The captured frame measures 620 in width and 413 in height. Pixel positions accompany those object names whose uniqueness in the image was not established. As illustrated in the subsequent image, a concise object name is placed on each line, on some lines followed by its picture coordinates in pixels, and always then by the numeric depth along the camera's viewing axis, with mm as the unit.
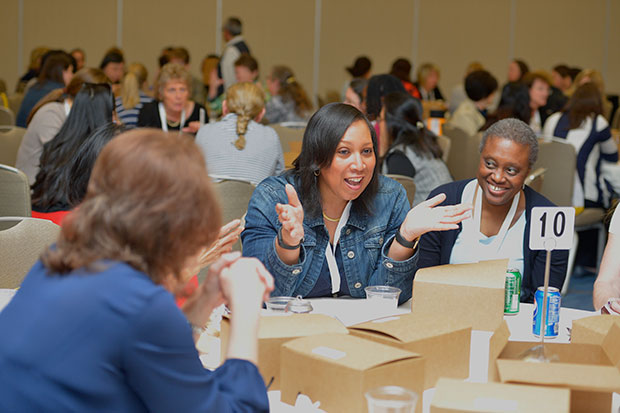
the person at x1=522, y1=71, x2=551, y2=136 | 7652
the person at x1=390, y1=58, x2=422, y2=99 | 8203
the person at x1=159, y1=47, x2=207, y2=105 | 9039
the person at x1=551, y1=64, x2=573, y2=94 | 10172
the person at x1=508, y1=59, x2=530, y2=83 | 9797
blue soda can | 2043
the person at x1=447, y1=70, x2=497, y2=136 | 7203
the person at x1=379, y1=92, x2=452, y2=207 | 4359
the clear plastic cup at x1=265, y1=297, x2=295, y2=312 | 2074
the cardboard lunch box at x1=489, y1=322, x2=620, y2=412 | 1421
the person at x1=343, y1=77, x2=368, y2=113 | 5645
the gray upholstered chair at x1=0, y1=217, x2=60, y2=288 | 2373
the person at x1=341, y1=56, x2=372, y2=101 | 9203
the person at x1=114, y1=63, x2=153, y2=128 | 5957
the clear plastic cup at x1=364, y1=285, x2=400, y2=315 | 2225
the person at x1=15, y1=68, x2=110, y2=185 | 4551
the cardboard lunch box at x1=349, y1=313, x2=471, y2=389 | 1676
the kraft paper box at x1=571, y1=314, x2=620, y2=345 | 1860
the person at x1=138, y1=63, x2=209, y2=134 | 5707
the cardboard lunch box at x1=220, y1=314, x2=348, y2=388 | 1649
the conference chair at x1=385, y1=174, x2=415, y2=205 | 3775
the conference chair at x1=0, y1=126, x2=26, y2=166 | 4851
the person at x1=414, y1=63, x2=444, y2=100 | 10625
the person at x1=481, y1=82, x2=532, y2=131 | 5909
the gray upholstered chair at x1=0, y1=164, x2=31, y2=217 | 3289
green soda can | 2232
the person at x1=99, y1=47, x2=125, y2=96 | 8156
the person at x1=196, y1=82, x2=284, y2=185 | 4383
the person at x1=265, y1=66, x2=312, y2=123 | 6773
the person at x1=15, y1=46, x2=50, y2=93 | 8852
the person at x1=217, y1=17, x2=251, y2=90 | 8633
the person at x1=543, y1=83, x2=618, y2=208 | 5434
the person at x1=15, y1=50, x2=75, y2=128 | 6227
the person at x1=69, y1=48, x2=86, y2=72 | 9555
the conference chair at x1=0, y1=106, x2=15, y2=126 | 6172
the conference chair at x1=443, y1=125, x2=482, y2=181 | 5738
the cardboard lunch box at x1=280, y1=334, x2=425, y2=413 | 1455
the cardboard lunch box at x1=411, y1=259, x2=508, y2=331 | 2082
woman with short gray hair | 2627
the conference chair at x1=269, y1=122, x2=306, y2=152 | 5654
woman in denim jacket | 2416
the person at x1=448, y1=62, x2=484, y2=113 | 10000
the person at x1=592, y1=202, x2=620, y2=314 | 2443
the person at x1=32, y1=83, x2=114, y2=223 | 3461
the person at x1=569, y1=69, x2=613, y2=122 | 7654
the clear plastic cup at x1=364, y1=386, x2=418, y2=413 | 1309
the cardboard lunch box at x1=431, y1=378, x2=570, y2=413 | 1319
